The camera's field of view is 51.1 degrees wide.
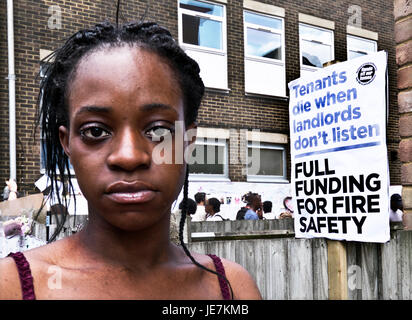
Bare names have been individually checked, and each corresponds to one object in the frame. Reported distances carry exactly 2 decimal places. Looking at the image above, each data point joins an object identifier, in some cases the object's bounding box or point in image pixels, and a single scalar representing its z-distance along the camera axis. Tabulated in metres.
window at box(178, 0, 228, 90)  9.51
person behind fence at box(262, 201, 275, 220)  10.17
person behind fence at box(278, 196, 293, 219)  10.19
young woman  1.07
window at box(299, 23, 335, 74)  11.12
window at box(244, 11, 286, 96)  10.34
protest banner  2.77
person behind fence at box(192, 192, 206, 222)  9.08
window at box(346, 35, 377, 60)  11.86
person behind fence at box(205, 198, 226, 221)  9.32
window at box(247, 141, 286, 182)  10.31
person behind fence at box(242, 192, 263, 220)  9.88
